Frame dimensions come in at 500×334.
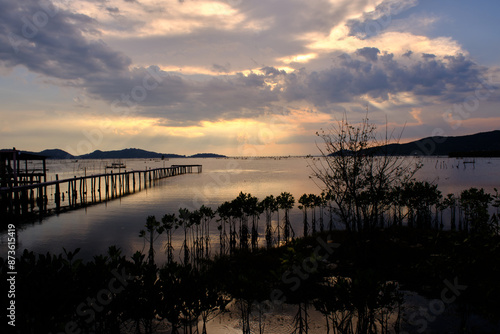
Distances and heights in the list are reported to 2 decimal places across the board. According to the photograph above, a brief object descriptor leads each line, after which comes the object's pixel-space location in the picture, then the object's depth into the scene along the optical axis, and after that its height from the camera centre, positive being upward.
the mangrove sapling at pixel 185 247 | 16.02 -4.83
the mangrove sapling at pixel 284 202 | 21.73 -3.16
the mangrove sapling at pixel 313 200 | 23.40 -3.31
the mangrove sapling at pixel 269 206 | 20.56 -3.46
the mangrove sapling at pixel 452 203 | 23.29 -3.67
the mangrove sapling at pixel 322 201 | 23.26 -3.46
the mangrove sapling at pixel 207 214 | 17.46 -3.59
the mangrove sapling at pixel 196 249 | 16.45 -5.29
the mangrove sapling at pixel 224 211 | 18.98 -3.31
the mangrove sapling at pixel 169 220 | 15.88 -3.22
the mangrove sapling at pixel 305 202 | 22.90 -3.36
